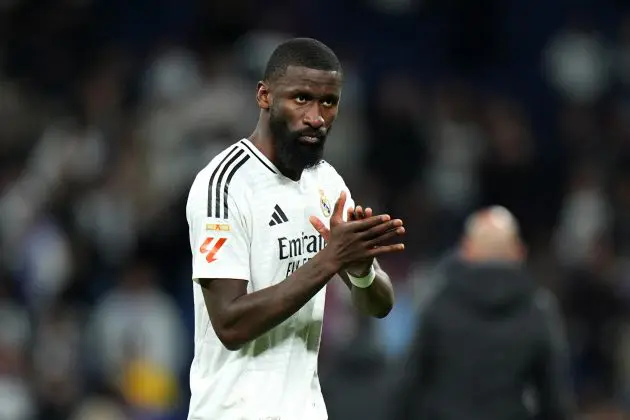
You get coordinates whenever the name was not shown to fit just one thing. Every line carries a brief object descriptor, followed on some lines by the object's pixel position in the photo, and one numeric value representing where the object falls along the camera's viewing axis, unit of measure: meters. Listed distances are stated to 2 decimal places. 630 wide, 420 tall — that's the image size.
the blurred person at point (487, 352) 13.65
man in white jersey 8.63
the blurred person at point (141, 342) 20.84
